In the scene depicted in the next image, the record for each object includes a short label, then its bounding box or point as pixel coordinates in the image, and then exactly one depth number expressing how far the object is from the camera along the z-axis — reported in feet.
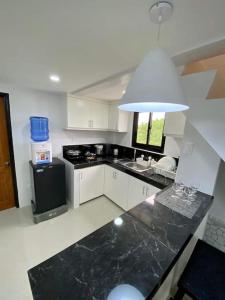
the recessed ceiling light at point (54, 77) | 5.64
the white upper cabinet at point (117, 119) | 9.97
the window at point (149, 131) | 8.71
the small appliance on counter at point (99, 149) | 10.93
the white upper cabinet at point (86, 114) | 8.73
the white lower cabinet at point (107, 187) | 7.74
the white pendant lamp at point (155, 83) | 2.09
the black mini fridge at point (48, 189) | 7.43
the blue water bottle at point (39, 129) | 8.04
